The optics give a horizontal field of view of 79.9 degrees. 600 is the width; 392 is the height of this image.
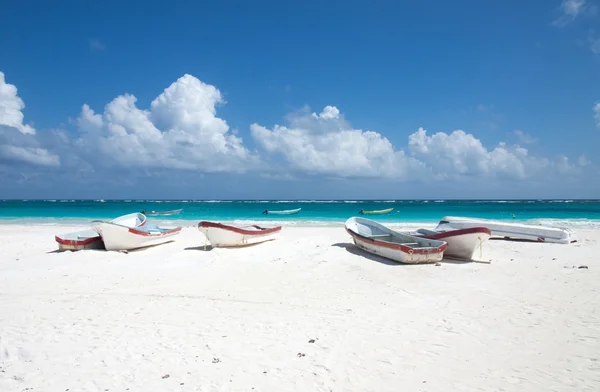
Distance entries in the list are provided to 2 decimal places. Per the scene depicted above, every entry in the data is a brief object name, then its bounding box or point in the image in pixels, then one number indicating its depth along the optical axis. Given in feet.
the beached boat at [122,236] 45.79
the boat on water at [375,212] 159.59
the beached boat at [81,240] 46.37
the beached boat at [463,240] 40.11
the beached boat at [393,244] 37.55
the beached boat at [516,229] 56.18
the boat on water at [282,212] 157.95
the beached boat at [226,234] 47.34
